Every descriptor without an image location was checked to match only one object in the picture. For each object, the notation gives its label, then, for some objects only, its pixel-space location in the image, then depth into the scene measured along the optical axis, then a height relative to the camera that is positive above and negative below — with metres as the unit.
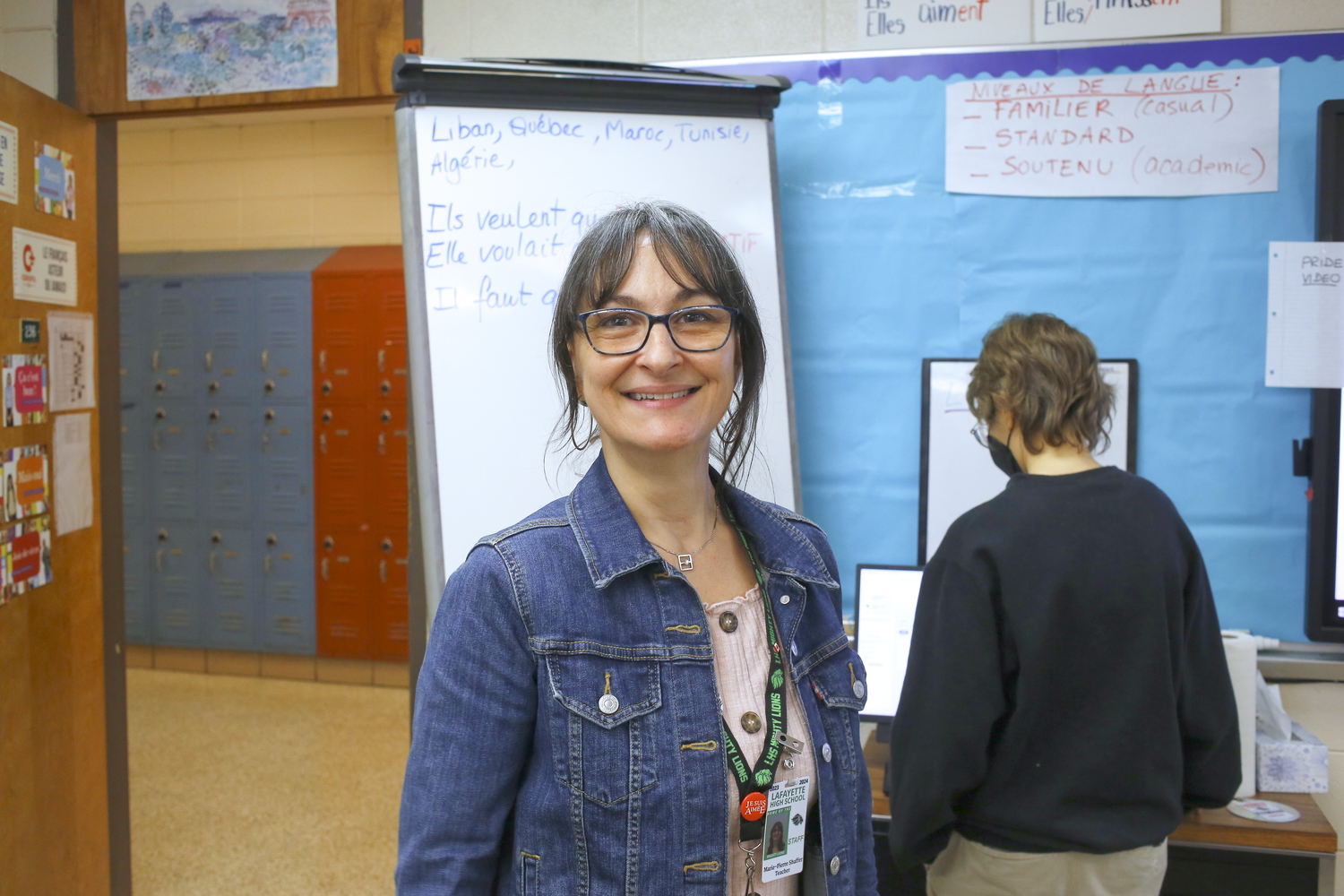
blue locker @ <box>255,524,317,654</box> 4.52 -0.88
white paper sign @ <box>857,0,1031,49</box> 1.88 +0.80
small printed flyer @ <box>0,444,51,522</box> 1.97 -0.16
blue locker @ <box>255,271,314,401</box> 4.45 +0.37
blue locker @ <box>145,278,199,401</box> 4.57 +0.38
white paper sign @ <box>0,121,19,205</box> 1.95 +0.53
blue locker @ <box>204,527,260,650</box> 4.57 -0.90
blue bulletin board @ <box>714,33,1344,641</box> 1.84 +0.25
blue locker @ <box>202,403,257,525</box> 4.56 -0.26
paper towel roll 1.61 -0.49
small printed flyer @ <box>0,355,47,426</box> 1.98 +0.05
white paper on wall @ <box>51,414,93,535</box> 2.16 -0.15
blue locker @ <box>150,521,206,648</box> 4.64 -0.87
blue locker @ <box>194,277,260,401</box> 4.51 +0.38
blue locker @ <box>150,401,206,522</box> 4.62 -0.24
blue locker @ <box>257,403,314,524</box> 4.50 -0.27
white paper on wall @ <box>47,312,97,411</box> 2.14 +0.12
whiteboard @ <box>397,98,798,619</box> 1.59 +0.25
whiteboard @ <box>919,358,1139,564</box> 1.94 -0.11
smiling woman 0.77 -0.22
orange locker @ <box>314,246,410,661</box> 4.39 -0.23
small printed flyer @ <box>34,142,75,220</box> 2.08 +0.53
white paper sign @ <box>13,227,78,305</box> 2.02 +0.33
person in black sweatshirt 1.21 -0.37
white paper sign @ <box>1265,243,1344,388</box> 1.78 +0.18
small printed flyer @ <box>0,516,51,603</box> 1.98 -0.32
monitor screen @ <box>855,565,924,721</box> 1.82 -0.43
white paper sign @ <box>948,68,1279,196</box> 1.82 +0.55
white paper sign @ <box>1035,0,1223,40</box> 1.82 +0.78
